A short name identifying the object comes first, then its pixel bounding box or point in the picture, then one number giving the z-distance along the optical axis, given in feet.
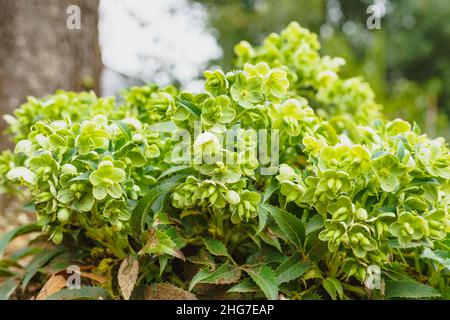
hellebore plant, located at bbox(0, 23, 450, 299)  3.00
